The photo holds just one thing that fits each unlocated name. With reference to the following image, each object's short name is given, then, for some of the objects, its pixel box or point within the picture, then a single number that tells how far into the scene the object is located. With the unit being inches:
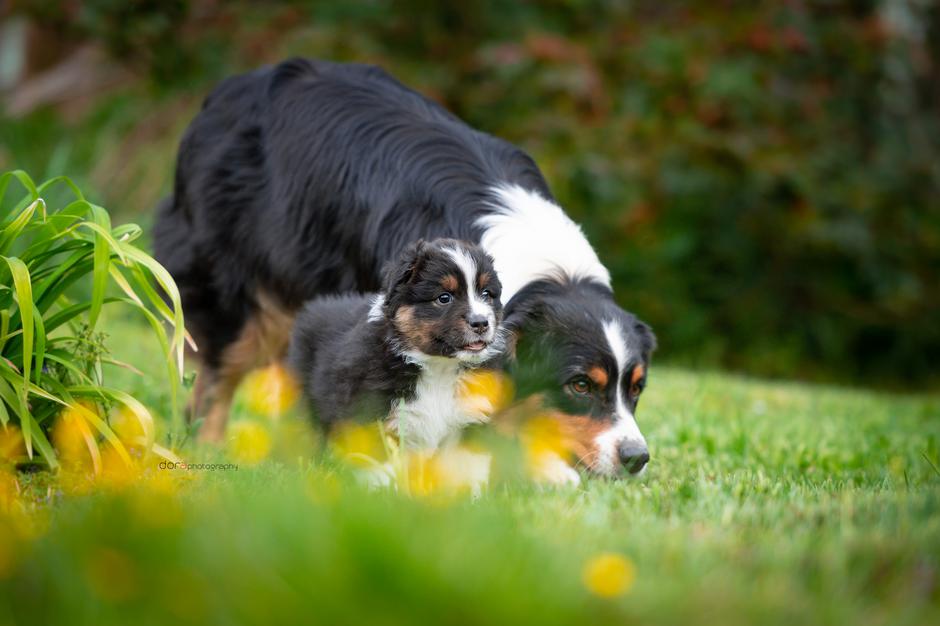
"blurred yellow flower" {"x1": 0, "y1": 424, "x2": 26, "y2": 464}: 266.7
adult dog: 311.1
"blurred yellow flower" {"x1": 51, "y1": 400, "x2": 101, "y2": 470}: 273.4
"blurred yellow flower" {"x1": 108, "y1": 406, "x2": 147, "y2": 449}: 287.4
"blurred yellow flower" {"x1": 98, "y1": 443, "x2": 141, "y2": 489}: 256.7
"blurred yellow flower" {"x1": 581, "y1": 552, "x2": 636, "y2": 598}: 158.9
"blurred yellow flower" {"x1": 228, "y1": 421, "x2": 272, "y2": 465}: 305.4
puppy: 285.6
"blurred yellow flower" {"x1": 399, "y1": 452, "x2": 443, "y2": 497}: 248.2
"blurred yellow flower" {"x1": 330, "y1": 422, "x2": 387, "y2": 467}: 283.6
